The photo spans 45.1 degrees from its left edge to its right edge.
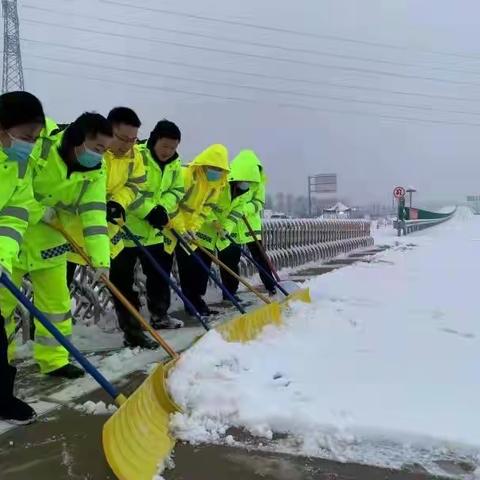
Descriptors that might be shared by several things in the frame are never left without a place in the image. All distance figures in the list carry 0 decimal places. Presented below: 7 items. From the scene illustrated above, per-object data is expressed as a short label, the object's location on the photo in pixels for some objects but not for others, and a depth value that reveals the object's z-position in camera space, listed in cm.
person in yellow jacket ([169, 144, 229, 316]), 594
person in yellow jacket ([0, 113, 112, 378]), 370
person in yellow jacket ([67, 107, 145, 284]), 451
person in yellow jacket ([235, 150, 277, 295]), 726
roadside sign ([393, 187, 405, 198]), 2699
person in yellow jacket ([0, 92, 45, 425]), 304
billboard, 4491
